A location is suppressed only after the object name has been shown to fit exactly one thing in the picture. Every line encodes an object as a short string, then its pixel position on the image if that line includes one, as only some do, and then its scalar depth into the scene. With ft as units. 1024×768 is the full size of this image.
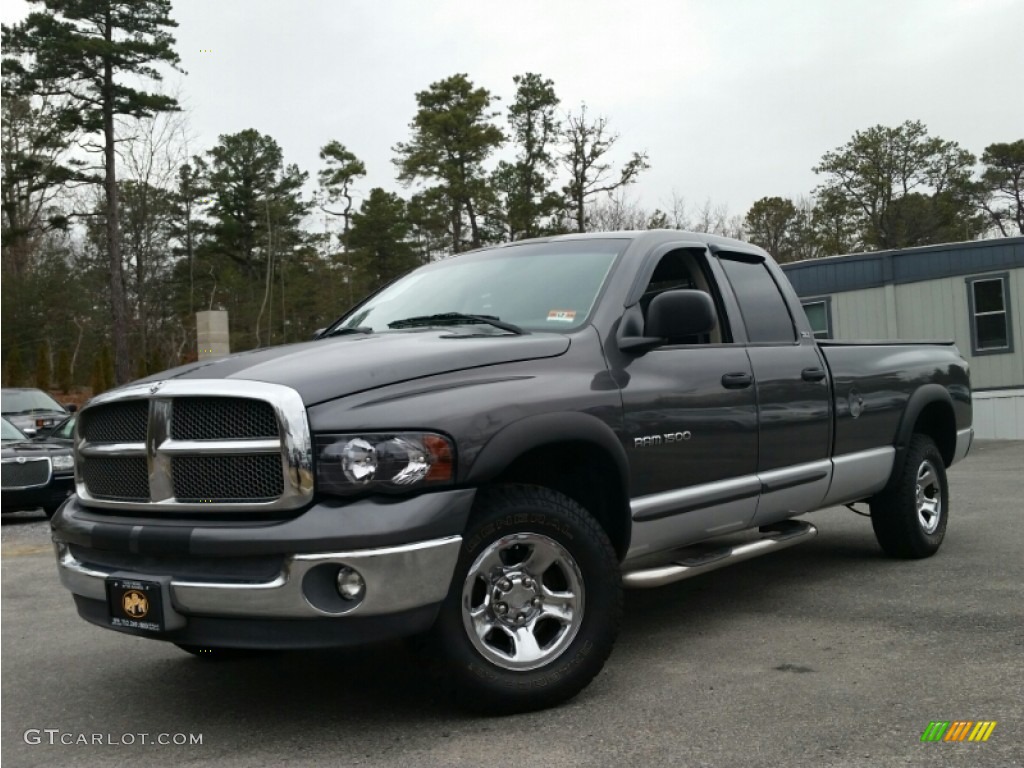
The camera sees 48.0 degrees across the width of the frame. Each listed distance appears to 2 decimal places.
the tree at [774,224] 200.75
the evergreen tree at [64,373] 144.66
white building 75.61
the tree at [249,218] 177.58
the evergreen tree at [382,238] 176.96
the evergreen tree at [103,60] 106.52
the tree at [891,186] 184.55
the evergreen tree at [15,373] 129.39
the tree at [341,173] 184.14
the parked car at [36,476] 42.63
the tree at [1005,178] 216.54
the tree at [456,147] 149.59
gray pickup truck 12.35
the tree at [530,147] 144.97
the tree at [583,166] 140.87
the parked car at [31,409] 59.52
